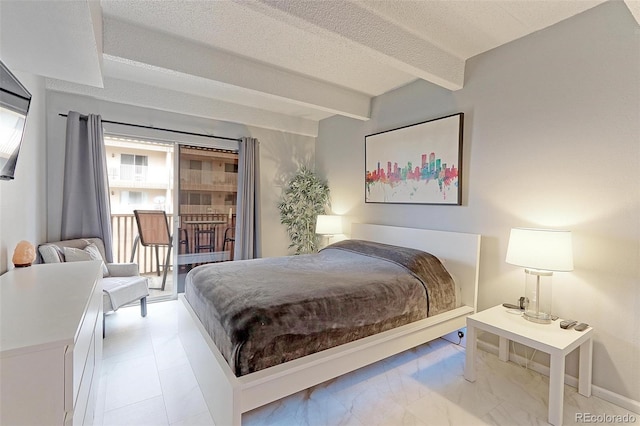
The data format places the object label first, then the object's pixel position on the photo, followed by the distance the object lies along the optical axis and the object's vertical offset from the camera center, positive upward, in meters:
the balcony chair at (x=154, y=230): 4.53 -0.47
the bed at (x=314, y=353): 1.55 -0.92
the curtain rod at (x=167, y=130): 3.26 +0.90
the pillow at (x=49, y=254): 2.58 -0.50
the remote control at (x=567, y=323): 2.00 -0.77
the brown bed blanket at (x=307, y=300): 1.66 -0.65
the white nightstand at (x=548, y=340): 1.74 -0.83
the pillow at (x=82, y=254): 2.77 -0.54
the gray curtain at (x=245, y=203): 4.19 -0.01
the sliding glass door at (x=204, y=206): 3.99 -0.07
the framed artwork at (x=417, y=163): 2.91 +0.48
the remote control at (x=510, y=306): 2.34 -0.77
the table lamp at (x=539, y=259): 1.92 -0.33
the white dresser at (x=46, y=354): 0.96 -0.54
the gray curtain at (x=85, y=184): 3.18 +0.16
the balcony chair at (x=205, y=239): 4.14 -0.54
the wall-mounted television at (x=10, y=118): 1.53 +0.44
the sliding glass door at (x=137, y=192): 5.19 +0.14
